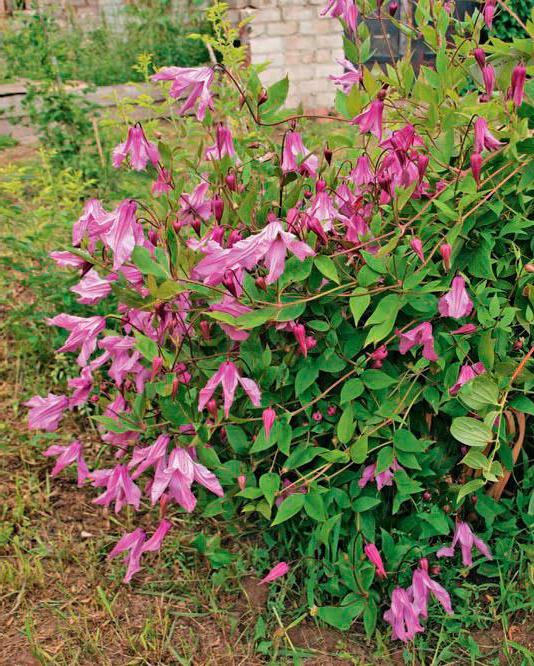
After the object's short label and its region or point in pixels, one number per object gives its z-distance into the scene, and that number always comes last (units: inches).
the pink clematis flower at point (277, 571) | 69.8
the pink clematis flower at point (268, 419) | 62.1
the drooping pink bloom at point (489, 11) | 66.9
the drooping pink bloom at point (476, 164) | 58.4
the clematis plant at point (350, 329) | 61.1
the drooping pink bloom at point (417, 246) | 58.6
